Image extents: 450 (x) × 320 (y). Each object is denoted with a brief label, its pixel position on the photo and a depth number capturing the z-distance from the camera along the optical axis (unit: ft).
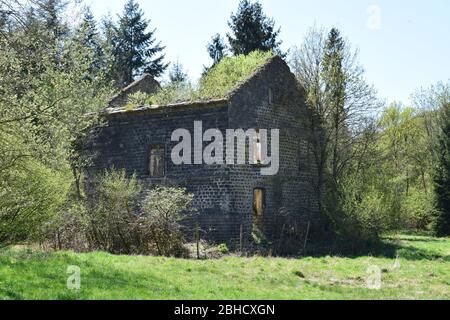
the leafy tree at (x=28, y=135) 40.68
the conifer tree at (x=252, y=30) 133.80
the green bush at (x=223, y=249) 60.95
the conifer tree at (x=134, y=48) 150.61
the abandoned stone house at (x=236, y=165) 67.62
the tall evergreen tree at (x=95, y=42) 132.77
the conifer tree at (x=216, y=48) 149.48
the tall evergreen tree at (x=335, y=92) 77.10
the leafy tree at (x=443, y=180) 94.27
